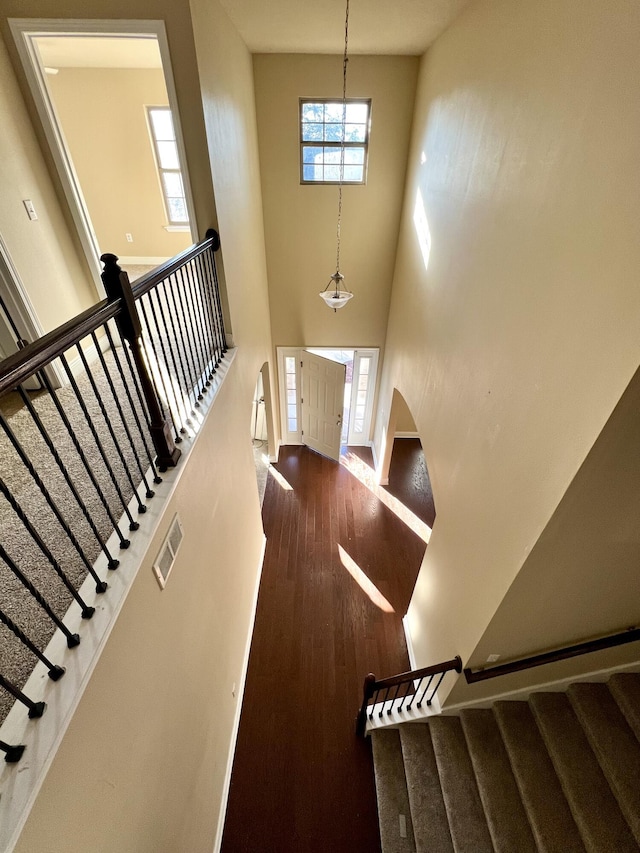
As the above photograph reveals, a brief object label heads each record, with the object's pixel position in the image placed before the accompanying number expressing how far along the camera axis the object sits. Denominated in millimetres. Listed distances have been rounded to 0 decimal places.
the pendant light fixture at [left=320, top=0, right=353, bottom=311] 4137
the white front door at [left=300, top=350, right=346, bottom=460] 5828
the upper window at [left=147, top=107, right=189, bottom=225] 5207
